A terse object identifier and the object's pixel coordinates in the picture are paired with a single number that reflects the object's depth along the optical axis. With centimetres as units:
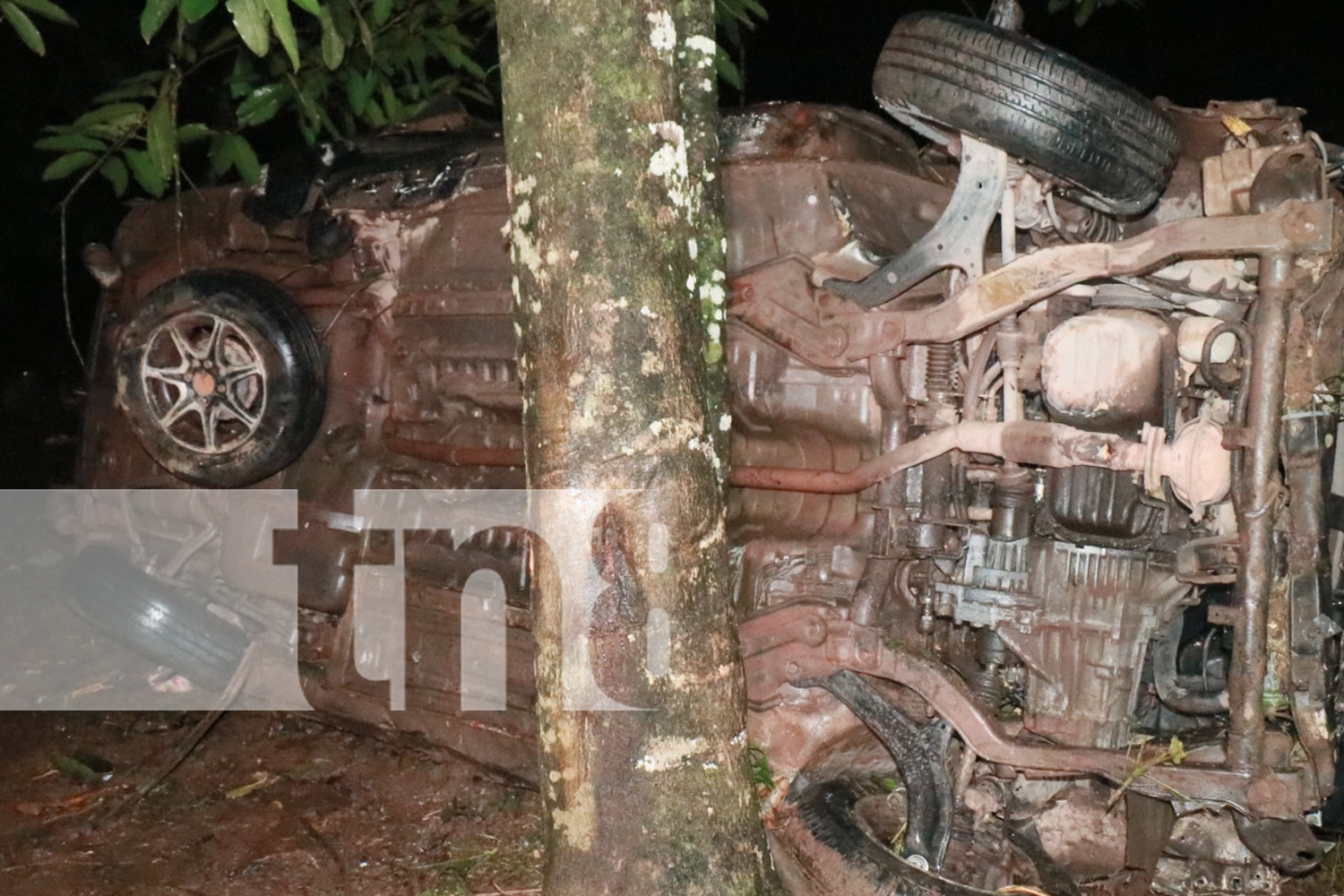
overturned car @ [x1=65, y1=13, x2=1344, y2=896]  304
